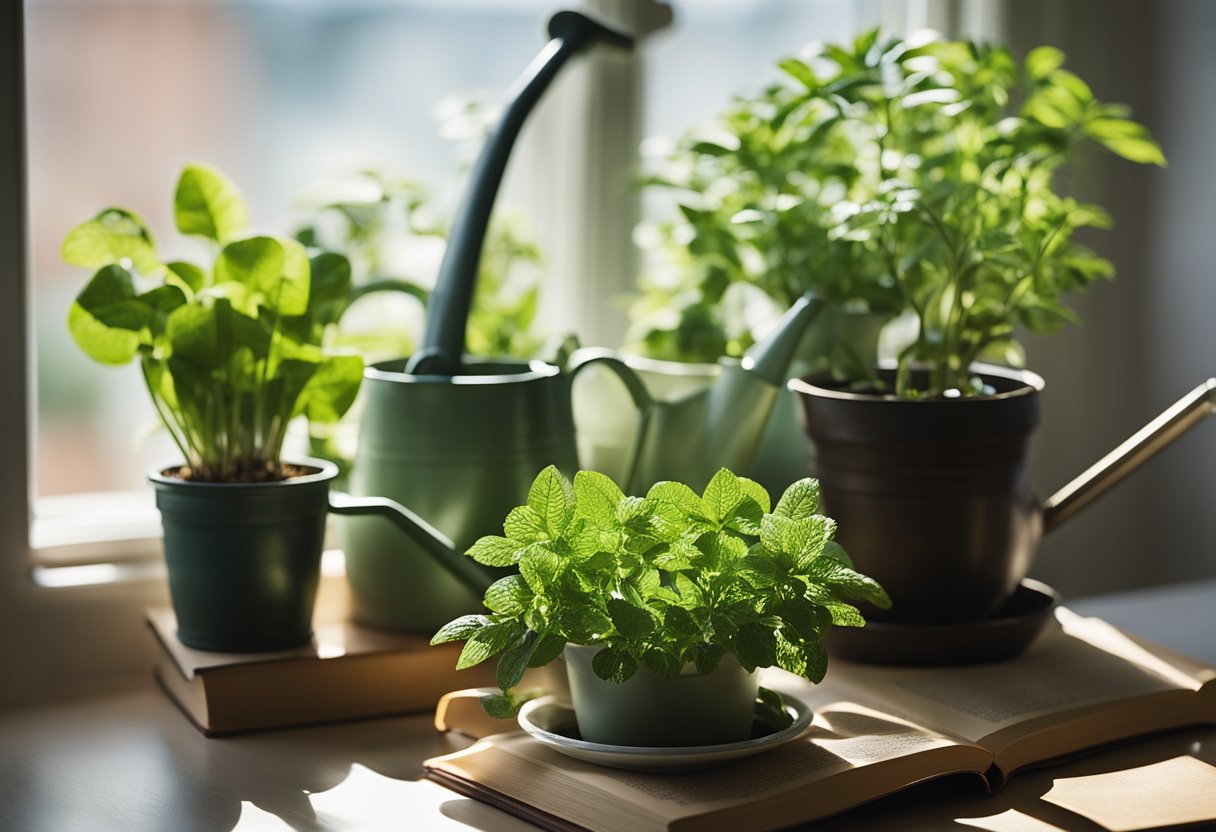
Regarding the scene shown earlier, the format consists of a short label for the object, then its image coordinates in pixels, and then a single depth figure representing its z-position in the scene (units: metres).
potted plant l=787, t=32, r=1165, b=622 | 0.93
